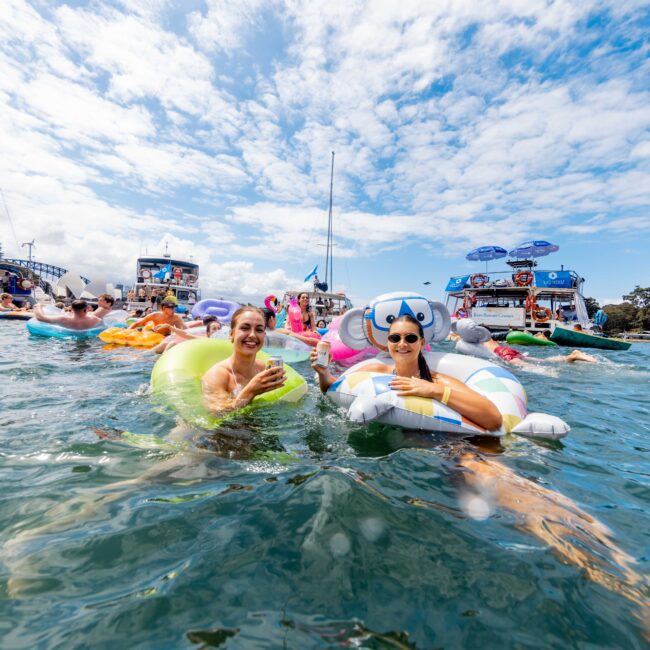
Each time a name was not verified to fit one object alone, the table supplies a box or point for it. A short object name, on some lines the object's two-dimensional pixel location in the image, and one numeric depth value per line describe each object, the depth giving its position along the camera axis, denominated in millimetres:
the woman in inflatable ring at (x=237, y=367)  3072
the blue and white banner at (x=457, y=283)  26378
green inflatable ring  3055
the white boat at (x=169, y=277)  34684
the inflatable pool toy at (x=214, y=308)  11320
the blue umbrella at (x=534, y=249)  25750
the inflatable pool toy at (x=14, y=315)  15633
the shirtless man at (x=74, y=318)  9234
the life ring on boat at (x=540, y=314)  22266
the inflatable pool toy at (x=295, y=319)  9914
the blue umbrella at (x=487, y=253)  27516
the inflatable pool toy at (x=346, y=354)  6410
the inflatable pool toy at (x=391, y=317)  3752
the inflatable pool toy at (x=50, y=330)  9178
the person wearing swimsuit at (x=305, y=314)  10084
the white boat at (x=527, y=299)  22406
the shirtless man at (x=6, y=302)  17739
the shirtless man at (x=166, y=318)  8375
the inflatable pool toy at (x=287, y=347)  6977
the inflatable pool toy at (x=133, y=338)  8312
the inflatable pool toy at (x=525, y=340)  14359
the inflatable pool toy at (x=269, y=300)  10109
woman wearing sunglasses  2781
